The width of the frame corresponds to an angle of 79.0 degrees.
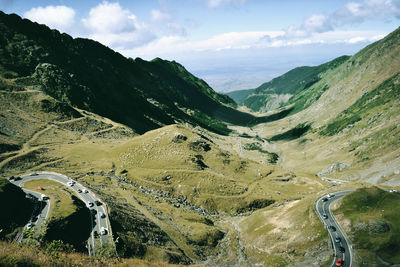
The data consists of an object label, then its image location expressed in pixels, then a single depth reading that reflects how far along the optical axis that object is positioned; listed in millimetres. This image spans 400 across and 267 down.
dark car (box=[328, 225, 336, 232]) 78288
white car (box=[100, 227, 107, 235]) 64969
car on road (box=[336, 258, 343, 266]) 65375
